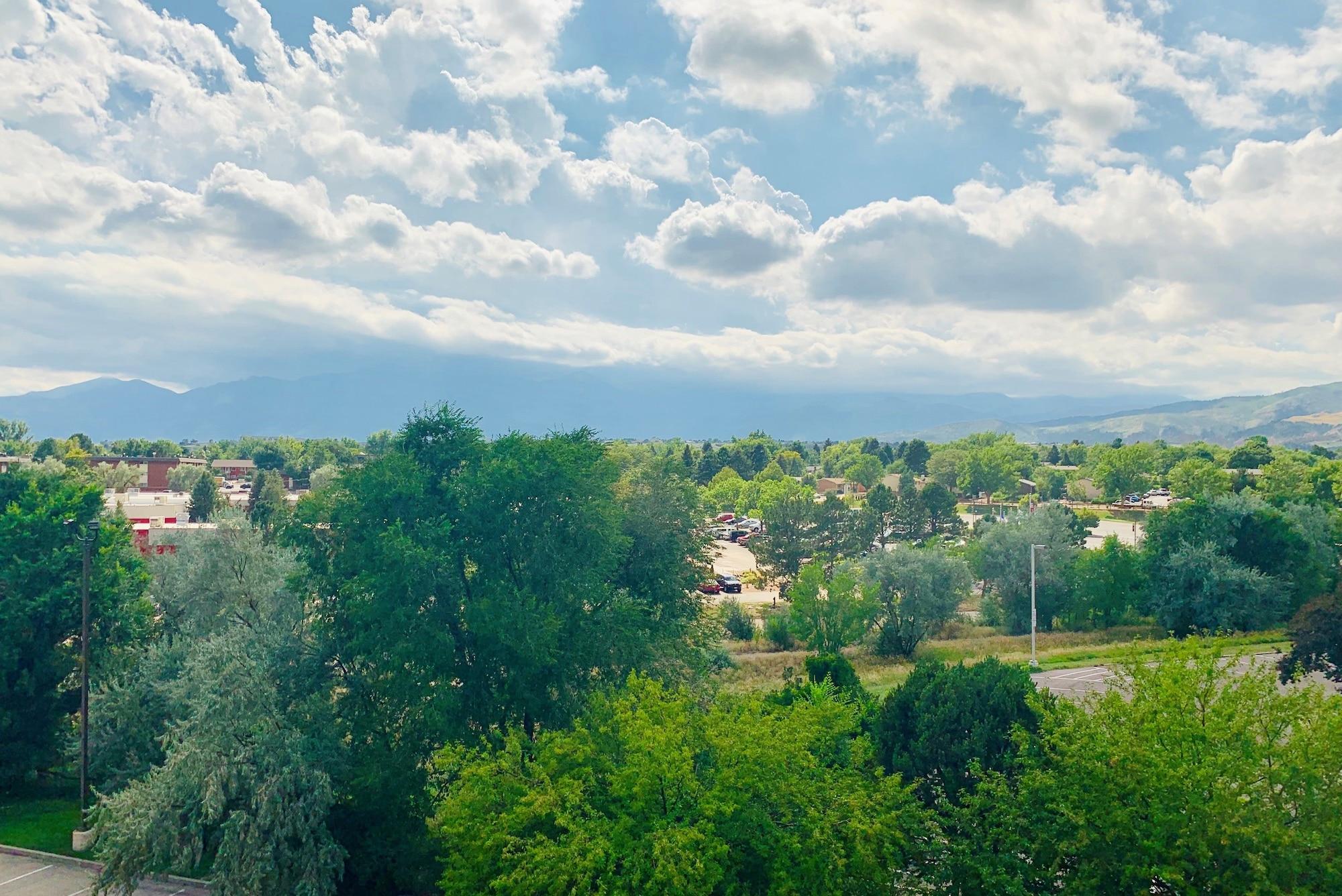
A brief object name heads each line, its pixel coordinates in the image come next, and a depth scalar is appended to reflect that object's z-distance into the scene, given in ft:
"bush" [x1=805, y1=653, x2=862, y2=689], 90.12
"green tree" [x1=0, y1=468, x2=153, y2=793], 87.56
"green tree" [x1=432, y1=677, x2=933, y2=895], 42.80
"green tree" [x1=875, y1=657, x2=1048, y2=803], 61.21
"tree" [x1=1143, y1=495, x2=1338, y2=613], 158.61
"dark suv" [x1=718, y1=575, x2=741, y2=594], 245.24
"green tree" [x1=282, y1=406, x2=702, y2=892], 64.85
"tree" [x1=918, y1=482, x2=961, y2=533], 281.33
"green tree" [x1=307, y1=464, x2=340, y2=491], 352.18
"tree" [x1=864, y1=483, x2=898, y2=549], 266.57
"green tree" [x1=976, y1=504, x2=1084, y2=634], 171.94
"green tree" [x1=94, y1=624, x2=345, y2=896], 58.08
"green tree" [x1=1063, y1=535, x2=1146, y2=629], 168.66
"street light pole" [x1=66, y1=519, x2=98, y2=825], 78.74
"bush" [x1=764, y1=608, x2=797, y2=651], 173.37
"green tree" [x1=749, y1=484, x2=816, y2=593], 223.10
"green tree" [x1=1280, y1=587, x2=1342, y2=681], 105.19
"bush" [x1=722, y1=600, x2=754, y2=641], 176.04
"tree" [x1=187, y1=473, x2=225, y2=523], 300.61
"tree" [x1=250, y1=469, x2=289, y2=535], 77.35
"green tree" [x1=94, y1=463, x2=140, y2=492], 342.38
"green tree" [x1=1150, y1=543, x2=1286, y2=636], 149.59
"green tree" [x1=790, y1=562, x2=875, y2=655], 151.23
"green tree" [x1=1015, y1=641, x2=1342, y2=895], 39.70
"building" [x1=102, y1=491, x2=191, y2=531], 228.76
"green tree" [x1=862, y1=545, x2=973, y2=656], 160.45
